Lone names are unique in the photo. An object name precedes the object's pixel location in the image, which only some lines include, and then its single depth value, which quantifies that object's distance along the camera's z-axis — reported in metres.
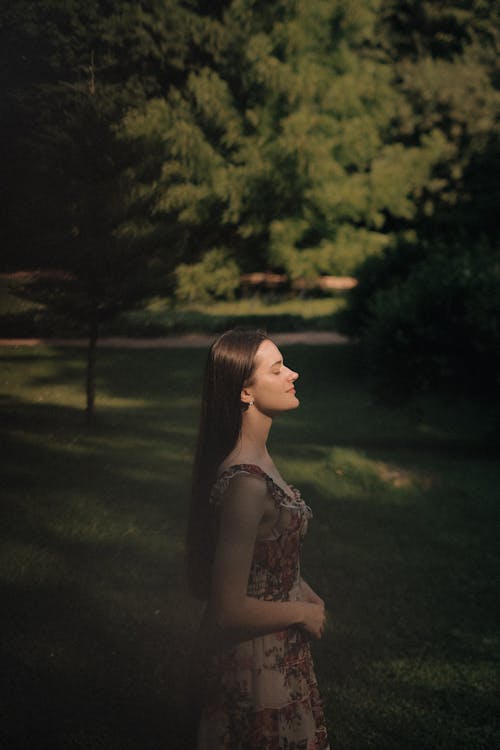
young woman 2.38
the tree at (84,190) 10.41
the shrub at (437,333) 13.11
